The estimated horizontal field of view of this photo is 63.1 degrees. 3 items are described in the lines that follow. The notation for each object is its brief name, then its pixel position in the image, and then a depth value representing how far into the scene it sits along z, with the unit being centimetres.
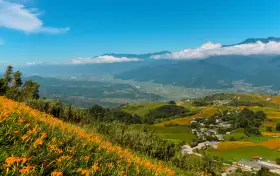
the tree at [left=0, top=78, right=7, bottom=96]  3848
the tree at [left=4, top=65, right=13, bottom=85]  5274
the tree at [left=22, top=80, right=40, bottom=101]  5126
